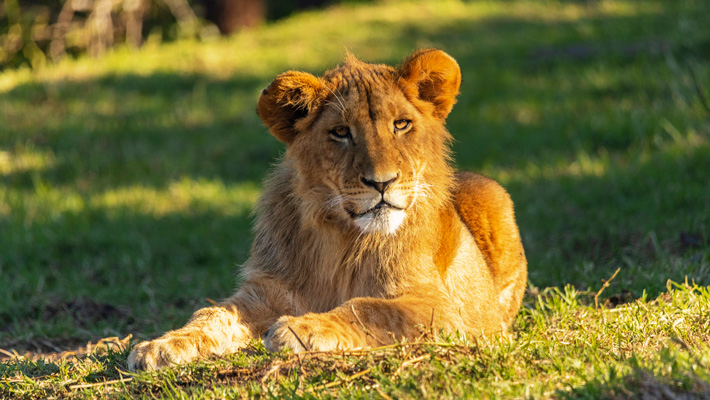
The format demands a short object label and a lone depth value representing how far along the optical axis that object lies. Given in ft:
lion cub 22.97
